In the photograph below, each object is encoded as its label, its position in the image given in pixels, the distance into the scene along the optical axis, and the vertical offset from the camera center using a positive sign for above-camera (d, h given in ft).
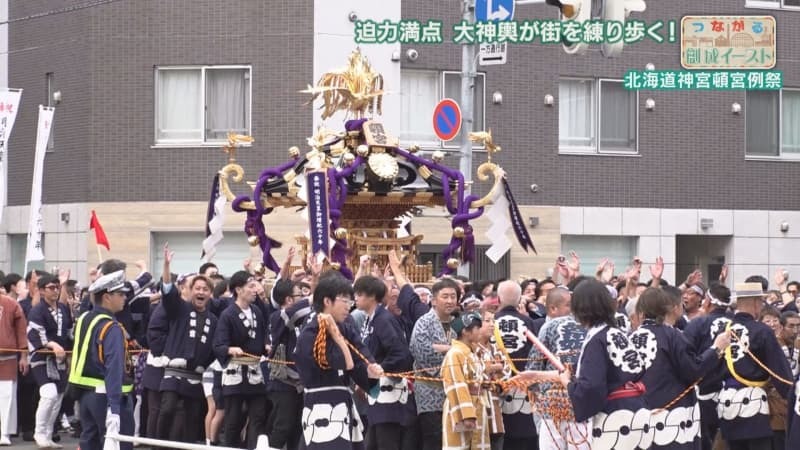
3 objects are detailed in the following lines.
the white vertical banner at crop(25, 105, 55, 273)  71.82 +1.95
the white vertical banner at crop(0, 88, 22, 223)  73.56 +5.91
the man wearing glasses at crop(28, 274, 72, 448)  57.82 -5.05
